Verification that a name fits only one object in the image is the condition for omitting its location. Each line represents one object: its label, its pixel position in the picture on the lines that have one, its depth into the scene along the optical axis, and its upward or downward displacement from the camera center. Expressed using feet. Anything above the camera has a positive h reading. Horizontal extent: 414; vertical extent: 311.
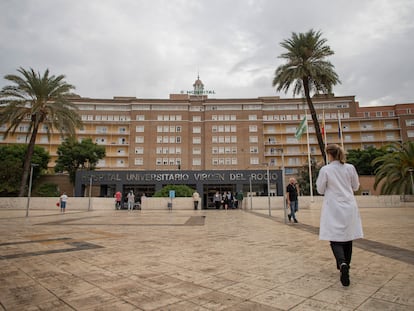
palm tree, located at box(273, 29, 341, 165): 69.87 +33.22
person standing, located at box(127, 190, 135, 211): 77.03 -1.58
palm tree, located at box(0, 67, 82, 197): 78.07 +27.12
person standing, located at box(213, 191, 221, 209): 94.35 -2.19
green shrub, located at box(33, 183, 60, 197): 133.39 +2.60
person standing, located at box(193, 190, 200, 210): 82.96 -1.54
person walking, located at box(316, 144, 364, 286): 10.94 -0.54
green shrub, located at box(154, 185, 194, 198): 89.92 +1.02
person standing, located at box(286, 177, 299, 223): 35.40 -0.10
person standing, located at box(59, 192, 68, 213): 67.46 -1.96
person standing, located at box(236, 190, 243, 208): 97.53 -2.30
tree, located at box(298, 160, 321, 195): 139.64 +7.42
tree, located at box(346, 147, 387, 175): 157.69 +18.97
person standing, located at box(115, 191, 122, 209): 85.39 -1.07
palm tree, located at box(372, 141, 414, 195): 91.43 +7.73
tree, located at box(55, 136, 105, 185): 150.92 +21.77
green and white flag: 66.67 +15.99
